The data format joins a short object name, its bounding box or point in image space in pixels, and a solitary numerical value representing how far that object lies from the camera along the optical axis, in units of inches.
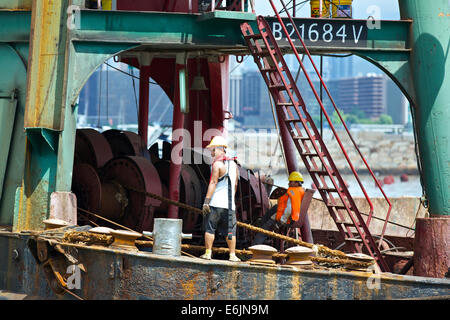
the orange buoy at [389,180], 4753.9
